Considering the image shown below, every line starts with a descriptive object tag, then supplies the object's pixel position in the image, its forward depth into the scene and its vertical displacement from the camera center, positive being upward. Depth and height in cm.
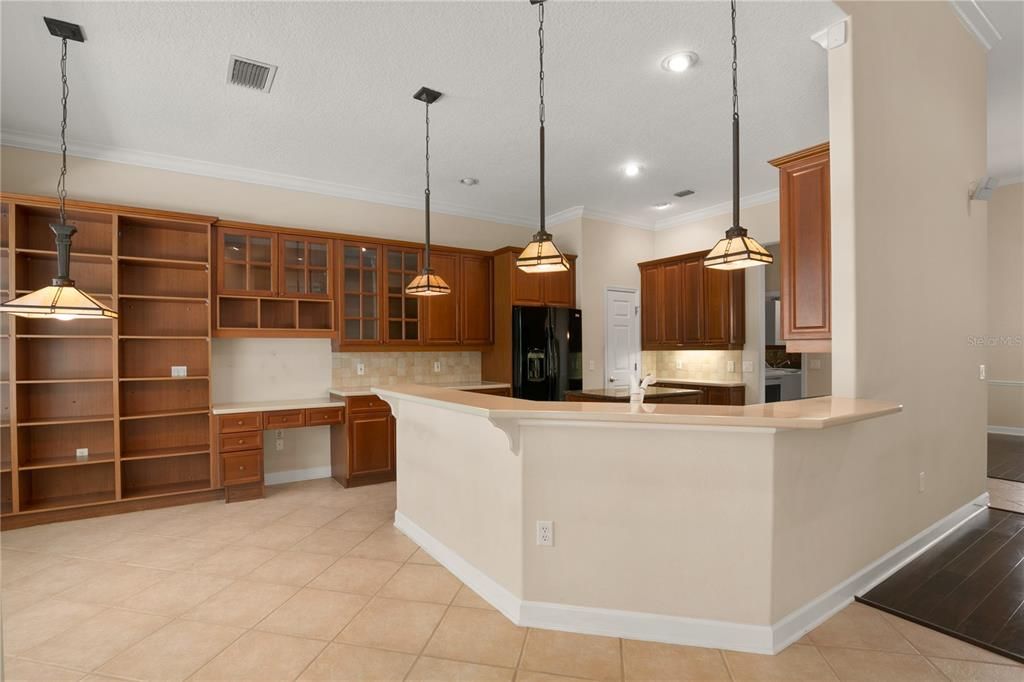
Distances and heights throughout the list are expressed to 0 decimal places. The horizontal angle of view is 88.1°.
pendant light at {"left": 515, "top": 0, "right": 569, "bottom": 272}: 299 +49
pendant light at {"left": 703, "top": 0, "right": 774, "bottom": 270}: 280 +48
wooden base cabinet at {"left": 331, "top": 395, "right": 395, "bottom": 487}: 496 -97
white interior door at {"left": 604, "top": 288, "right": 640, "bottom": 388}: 668 +6
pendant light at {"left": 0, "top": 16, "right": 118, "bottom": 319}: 270 +25
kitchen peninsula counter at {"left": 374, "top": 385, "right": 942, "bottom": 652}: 230 -82
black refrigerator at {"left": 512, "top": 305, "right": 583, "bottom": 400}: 579 -14
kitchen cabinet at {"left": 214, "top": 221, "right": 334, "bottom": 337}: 475 +56
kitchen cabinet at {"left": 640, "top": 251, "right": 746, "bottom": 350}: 591 +40
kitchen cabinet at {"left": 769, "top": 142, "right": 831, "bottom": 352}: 306 +53
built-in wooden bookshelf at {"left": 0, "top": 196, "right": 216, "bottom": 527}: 397 -20
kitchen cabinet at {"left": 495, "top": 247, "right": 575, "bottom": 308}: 586 +63
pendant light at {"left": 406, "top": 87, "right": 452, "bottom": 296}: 401 +45
